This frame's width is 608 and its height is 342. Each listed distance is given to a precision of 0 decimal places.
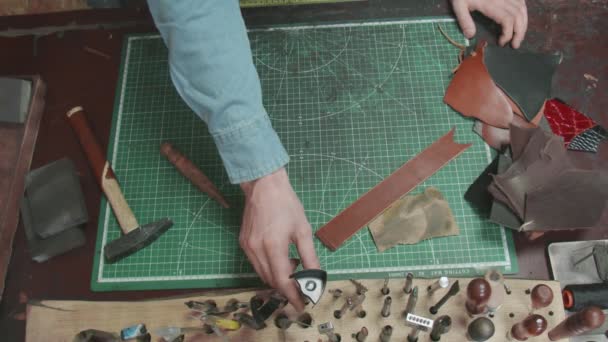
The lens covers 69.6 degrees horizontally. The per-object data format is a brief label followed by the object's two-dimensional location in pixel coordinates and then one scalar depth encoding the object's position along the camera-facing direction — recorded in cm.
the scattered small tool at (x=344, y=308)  126
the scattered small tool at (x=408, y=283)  124
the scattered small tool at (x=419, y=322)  115
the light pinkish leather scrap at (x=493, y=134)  158
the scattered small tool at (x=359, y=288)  126
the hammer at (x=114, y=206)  151
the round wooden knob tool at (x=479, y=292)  110
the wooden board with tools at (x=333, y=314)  125
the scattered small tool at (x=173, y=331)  120
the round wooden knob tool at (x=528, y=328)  116
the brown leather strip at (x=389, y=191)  151
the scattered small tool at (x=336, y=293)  129
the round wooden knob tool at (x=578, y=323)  106
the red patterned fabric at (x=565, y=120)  157
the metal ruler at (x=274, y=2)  186
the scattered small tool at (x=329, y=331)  121
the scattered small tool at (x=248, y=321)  123
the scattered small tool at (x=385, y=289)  128
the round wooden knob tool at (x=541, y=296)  120
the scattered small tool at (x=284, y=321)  123
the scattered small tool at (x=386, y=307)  125
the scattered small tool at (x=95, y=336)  121
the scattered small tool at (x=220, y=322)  121
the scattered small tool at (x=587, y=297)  134
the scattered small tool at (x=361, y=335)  125
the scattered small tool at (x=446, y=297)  119
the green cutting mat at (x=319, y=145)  150
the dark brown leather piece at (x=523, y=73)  158
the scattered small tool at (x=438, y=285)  121
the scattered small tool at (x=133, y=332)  122
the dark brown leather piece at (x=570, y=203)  137
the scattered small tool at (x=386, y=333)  123
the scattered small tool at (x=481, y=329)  117
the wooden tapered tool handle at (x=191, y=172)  158
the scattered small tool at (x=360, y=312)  128
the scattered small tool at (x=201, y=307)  125
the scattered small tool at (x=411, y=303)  124
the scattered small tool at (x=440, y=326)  119
